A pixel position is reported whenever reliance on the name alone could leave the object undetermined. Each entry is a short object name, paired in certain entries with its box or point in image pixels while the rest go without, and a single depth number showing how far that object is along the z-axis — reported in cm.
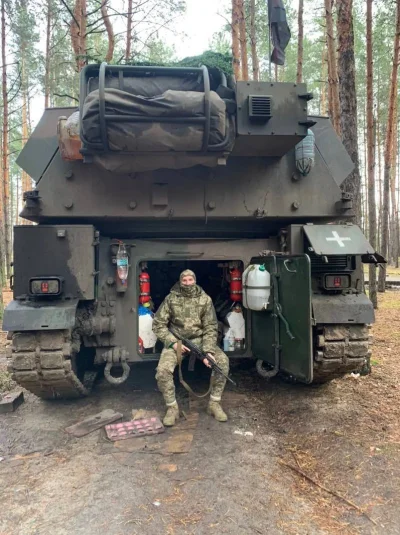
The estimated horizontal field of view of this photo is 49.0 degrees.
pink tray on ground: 345
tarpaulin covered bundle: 309
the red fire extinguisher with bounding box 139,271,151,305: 428
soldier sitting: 396
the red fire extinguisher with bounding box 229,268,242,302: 445
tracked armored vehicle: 329
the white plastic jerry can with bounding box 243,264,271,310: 391
